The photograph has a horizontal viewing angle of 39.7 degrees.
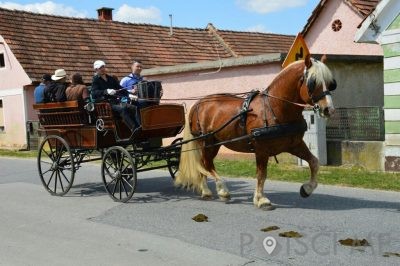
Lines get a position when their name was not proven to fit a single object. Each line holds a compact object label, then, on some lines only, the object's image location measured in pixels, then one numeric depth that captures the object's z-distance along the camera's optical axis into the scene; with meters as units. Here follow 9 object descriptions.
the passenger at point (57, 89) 9.45
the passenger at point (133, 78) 9.24
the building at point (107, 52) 16.02
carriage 8.63
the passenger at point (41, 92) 9.80
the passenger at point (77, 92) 9.06
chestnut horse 6.91
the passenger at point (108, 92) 8.66
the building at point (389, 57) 10.75
